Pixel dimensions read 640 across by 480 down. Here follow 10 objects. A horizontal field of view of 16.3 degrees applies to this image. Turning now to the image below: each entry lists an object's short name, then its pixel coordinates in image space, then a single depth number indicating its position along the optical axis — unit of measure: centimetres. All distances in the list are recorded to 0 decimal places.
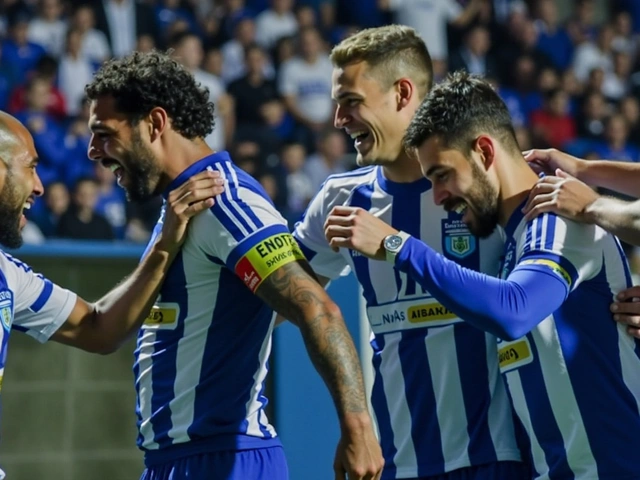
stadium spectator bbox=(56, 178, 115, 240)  1641
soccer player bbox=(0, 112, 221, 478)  686
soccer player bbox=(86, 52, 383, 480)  644
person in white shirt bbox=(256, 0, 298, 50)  2319
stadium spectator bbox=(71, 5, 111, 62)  2020
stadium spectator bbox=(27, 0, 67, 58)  2005
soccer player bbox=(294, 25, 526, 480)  720
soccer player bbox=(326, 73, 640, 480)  634
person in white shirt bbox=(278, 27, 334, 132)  2245
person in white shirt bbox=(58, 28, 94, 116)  1955
